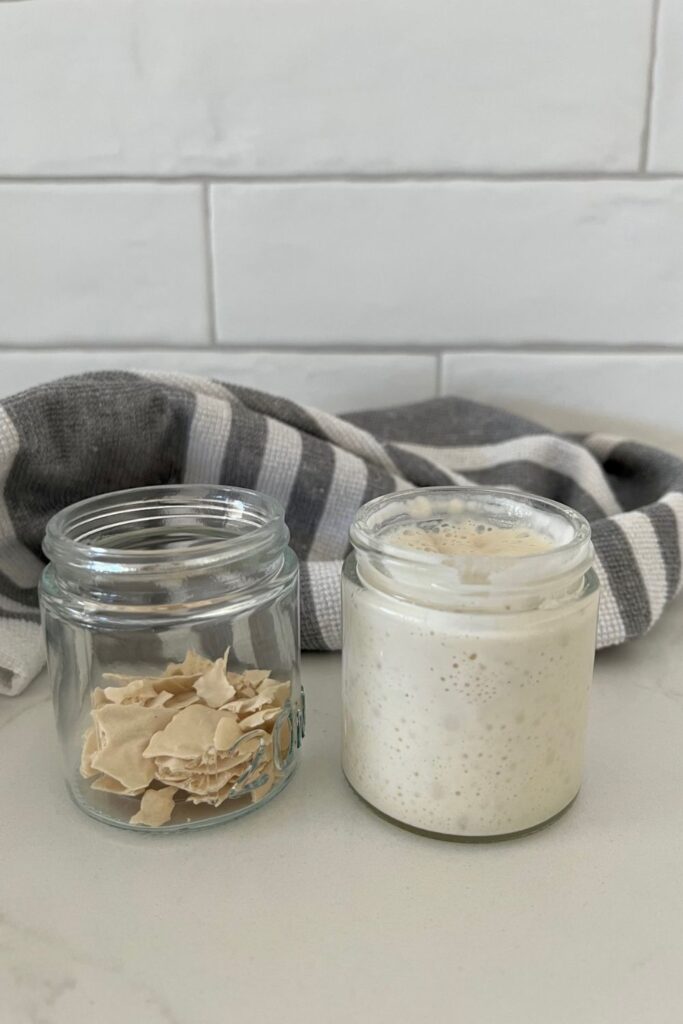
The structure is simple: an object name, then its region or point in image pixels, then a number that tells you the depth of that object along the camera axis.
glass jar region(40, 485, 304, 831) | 0.43
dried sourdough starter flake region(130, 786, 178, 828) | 0.43
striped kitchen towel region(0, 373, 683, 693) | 0.58
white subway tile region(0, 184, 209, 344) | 0.76
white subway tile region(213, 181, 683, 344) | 0.74
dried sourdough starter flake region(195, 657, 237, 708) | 0.44
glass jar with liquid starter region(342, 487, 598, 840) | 0.40
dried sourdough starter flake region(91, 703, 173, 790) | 0.43
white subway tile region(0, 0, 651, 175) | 0.70
